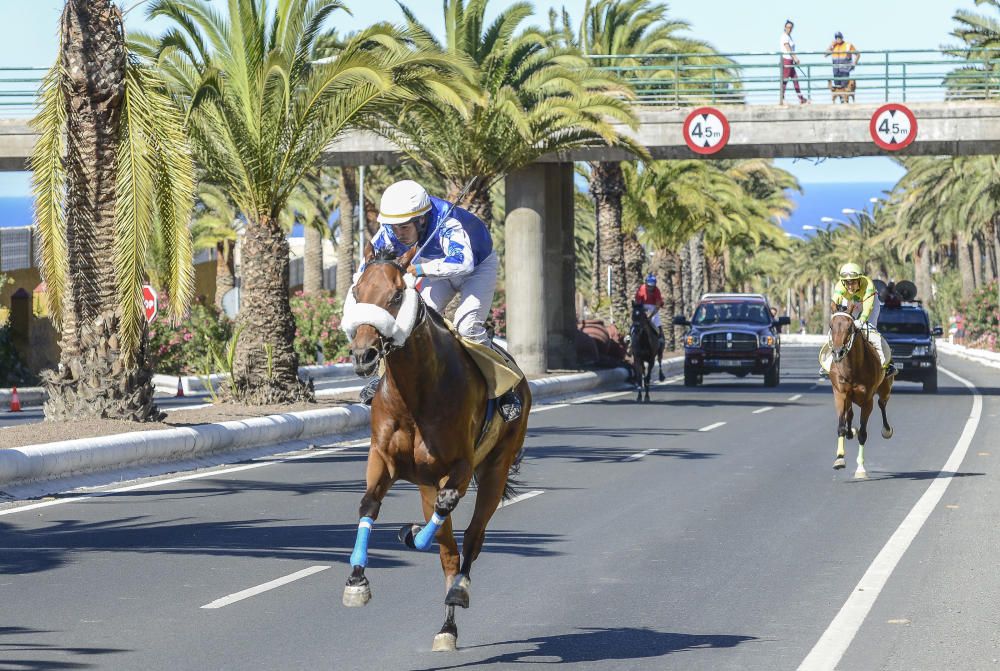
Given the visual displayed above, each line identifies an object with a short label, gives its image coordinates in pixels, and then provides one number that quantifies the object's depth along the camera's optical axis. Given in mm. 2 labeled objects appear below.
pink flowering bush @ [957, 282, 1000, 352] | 64875
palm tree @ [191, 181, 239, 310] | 58531
